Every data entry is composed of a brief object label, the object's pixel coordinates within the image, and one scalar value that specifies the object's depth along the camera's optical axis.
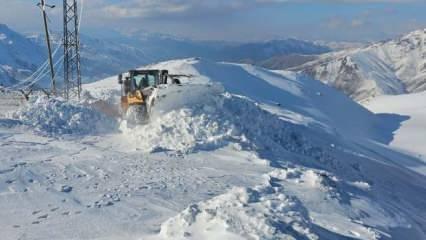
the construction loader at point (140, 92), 19.77
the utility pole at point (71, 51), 27.52
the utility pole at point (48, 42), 25.92
